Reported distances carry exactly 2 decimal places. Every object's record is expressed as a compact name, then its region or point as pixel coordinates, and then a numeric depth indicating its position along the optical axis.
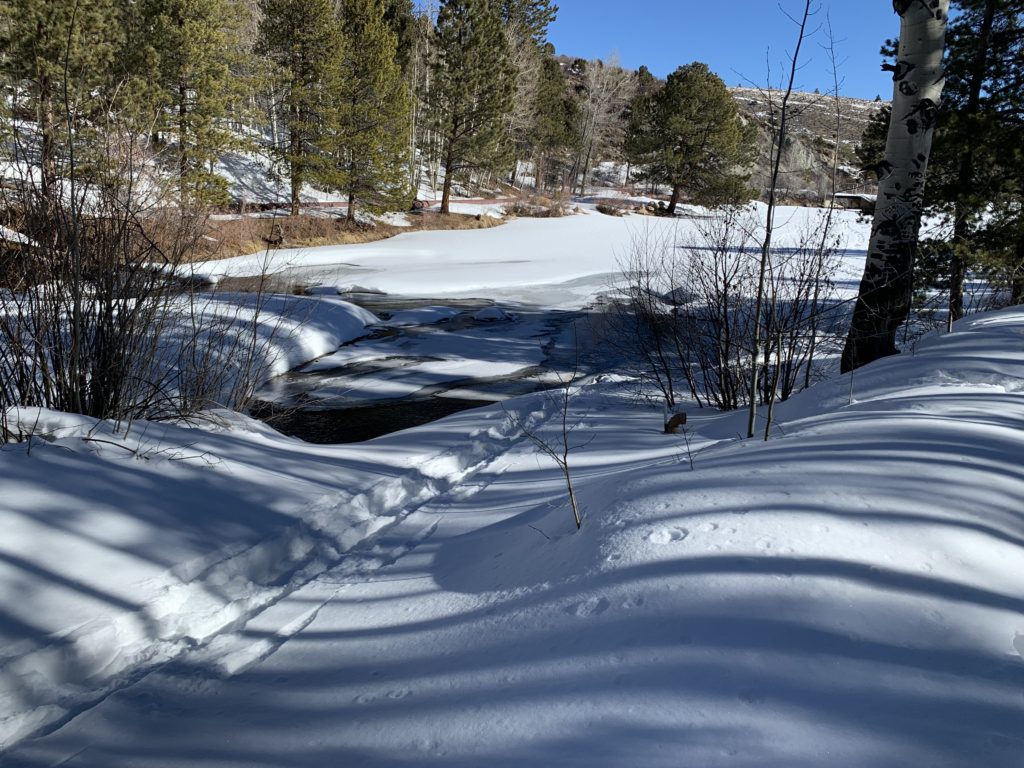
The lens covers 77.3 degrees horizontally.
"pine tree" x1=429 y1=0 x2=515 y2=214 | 30.05
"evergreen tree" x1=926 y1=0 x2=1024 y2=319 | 9.13
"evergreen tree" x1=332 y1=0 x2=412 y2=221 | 26.34
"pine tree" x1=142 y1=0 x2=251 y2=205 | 20.53
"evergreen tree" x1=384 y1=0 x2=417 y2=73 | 41.09
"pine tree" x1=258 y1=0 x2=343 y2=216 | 24.84
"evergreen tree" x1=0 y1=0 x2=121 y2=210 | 15.84
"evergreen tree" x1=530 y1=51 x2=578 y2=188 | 46.16
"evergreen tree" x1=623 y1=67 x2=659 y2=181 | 38.03
